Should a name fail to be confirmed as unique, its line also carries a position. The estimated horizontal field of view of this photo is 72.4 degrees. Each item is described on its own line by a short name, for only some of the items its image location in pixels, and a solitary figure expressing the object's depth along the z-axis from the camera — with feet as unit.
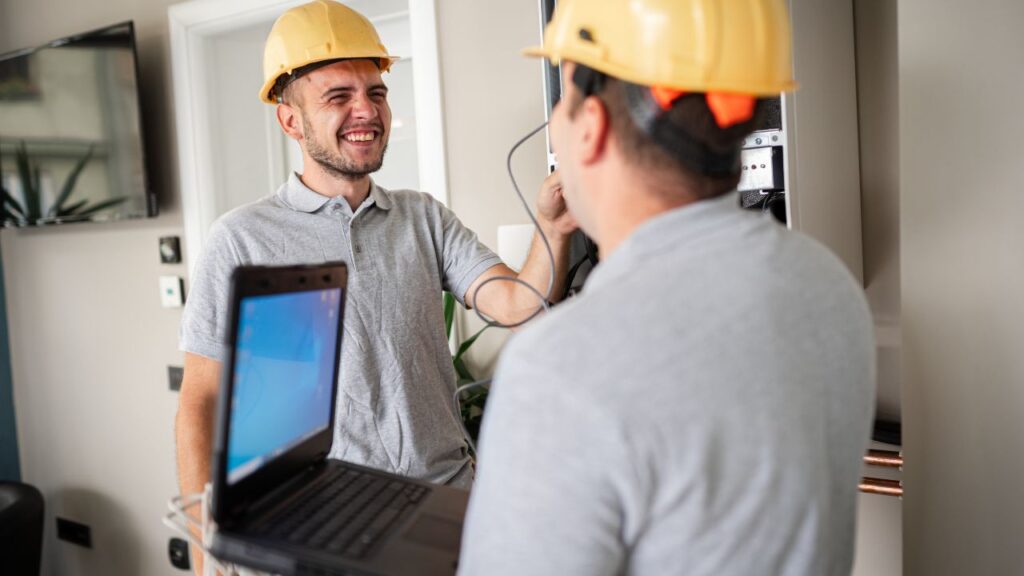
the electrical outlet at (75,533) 10.30
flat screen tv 8.50
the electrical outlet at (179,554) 9.27
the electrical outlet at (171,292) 8.86
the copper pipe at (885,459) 4.74
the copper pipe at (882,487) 4.71
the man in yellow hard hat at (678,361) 1.64
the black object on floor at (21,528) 8.41
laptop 2.17
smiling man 4.08
